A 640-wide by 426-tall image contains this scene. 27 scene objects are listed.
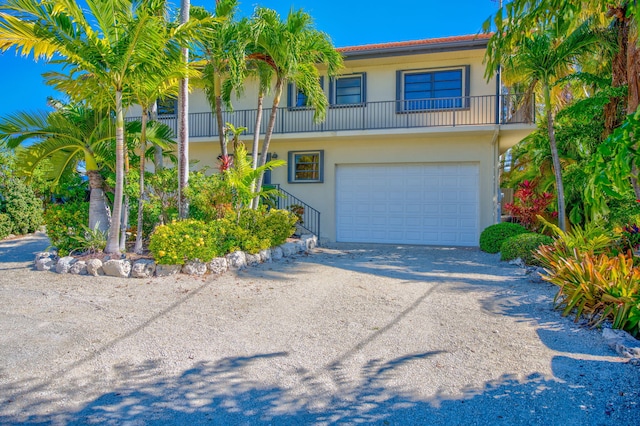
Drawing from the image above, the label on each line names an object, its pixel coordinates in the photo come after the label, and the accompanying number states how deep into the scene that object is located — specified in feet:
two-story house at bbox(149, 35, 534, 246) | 41.16
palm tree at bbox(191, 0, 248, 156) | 28.40
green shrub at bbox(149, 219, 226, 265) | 24.50
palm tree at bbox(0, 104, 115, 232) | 26.37
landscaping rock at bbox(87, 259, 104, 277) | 24.99
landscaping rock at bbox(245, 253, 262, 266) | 28.22
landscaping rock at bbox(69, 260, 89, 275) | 25.40
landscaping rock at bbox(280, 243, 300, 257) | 32.50
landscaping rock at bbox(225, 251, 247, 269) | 26.89
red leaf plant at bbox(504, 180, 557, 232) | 37.24
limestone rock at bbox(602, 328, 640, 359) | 13.14
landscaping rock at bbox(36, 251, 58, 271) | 26.68
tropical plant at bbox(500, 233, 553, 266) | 28.19
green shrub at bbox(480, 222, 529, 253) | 34.81
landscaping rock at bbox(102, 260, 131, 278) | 24.62
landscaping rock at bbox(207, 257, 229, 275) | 25.45
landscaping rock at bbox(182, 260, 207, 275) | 24.81
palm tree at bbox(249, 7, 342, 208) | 29.07
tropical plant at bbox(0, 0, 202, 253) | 22.09
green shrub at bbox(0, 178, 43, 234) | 46.14
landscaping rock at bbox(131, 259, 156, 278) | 24.57
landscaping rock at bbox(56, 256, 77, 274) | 25.75
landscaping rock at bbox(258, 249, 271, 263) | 29.53
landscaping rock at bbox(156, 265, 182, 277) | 24.67
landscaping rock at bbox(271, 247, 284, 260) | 31.07
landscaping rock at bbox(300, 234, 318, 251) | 36.68
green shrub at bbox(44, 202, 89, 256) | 28.17
